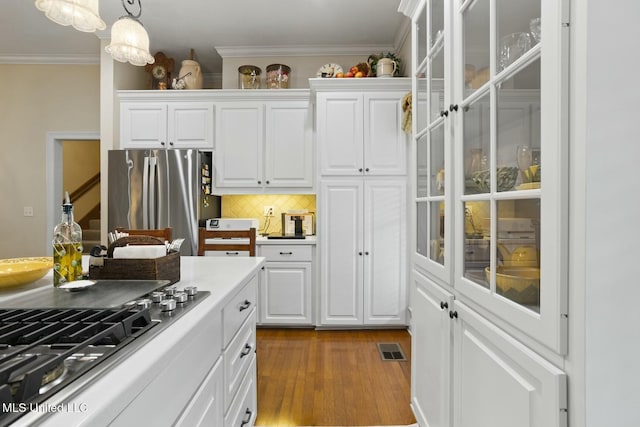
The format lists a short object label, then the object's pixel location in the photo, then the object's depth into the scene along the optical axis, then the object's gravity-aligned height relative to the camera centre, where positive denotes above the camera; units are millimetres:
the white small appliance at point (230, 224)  3584 -107
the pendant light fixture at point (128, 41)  1877 +903
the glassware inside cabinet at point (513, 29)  926 +509
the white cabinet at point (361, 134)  3398 +755
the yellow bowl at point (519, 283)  875 -181
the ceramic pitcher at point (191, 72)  3881 +1512
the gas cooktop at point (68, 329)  487 -234
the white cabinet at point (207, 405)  872 -518
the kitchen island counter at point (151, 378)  480 -267
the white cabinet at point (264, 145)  3688 +699
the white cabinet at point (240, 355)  1241 -563
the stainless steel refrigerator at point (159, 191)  3445 +210
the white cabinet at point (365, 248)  3402 -320
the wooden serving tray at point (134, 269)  1258 -199
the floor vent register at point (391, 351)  2836 -1121
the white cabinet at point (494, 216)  781 -3
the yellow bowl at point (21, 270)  1126 -192
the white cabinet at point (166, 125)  3729 +907
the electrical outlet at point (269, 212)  4031 +15
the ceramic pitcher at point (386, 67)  3430 +1398
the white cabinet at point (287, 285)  3498 -697
